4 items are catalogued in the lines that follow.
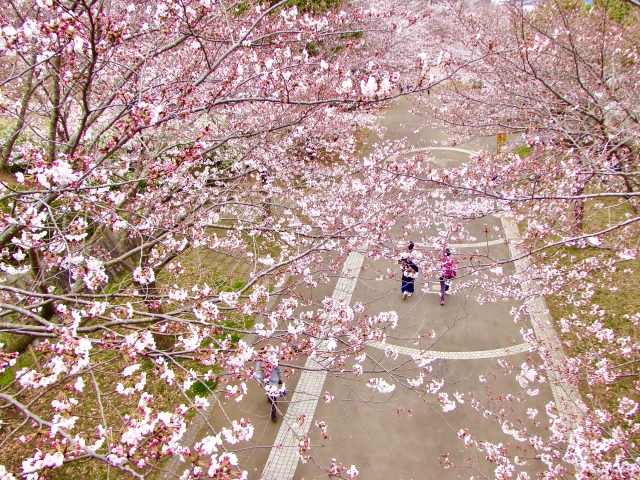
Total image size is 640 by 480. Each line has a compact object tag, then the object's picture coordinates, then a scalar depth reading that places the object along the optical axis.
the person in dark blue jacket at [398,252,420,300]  6.91
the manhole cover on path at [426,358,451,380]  7.76
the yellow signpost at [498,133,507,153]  14.73
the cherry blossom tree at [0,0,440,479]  2.88
